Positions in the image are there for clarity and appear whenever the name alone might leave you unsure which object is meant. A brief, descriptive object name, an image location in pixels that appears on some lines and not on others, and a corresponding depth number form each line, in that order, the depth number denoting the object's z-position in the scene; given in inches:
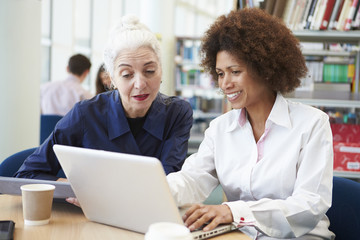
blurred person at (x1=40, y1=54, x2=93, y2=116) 166.4
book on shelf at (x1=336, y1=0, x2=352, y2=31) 98.9
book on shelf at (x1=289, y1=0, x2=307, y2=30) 100.8
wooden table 42.0
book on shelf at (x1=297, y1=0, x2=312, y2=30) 100.3
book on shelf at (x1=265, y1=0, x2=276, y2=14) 100.0
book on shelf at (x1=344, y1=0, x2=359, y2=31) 98.7
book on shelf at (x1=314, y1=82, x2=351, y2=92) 118.2
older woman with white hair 63.6
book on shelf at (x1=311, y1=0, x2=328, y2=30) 99.7
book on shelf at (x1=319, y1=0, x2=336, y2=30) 99.3
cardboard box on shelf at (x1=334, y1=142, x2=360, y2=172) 95.3
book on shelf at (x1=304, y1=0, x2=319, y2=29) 100.0
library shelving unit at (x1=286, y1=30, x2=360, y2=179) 93.7
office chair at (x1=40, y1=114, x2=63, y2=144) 134.5
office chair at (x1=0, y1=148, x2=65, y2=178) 66.3
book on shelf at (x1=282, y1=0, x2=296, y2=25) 101.0
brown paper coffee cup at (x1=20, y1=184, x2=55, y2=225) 43.9
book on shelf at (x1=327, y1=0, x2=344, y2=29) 99.2
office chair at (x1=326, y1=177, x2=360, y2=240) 52.5
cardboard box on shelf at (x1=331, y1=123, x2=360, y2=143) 99.5
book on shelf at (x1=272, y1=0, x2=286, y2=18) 101.2
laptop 37.3
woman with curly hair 51.8
